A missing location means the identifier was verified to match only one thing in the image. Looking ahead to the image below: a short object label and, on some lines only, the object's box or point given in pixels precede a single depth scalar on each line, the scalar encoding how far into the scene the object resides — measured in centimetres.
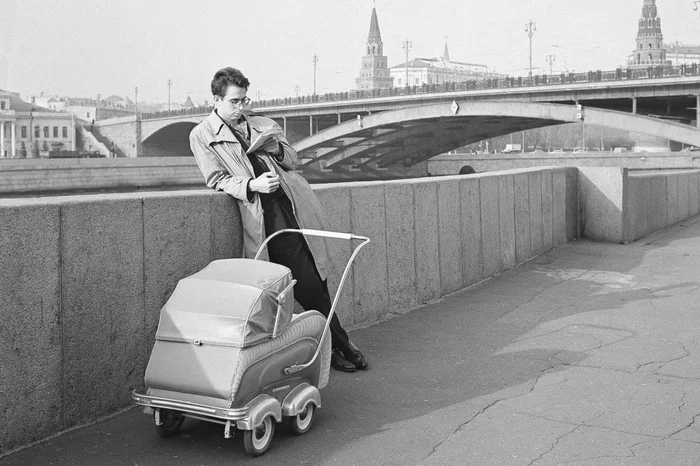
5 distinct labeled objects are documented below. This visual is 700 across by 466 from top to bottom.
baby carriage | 343
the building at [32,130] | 9062
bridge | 3706
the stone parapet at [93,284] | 360
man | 445
